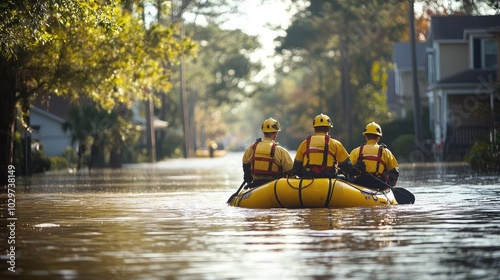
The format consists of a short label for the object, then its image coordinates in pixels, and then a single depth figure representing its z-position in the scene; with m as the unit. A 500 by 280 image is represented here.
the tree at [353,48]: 100.00
